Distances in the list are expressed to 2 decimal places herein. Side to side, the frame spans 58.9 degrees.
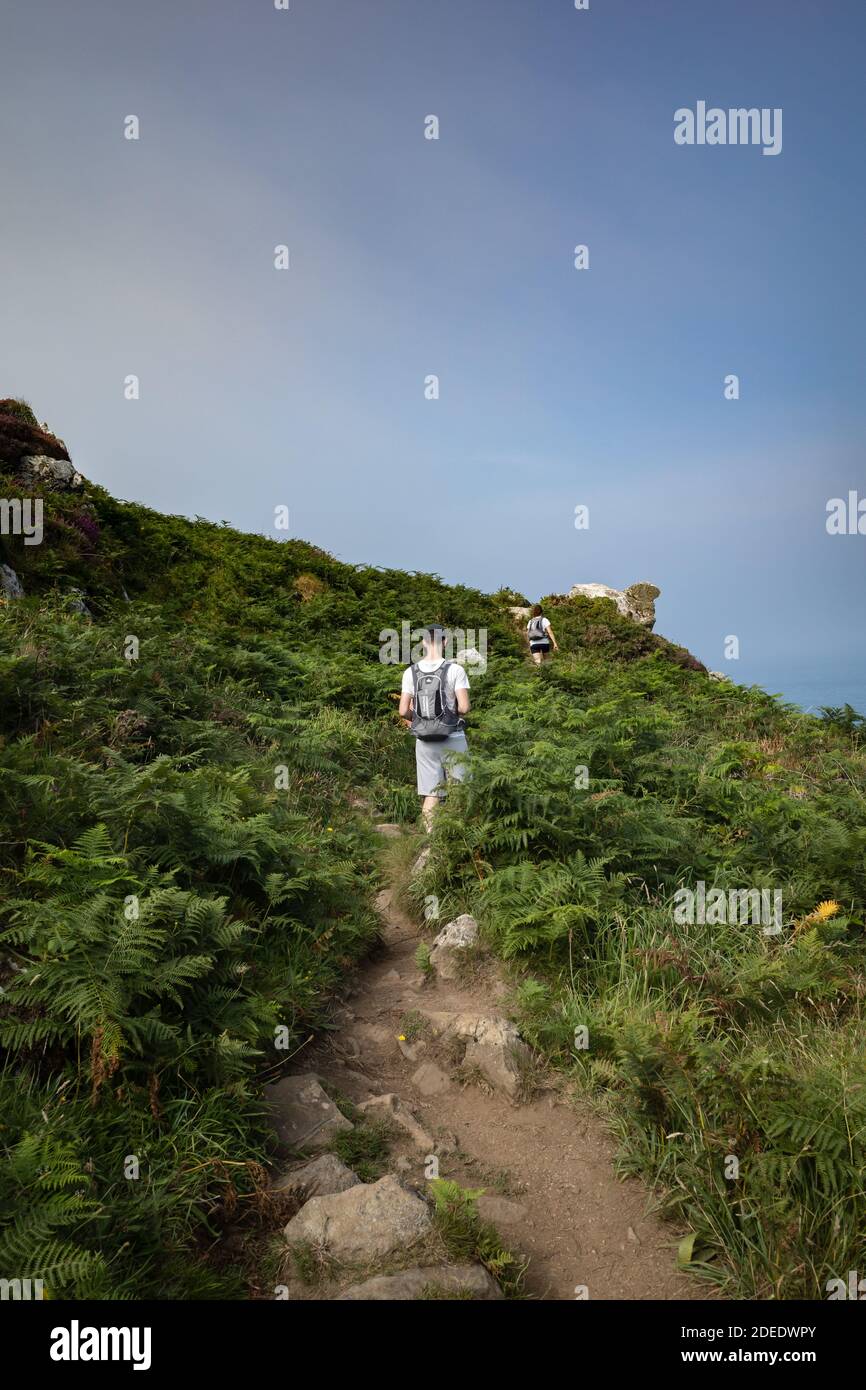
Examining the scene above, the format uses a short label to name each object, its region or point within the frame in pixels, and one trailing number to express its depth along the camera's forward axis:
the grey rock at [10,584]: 11.53
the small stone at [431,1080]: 4.79
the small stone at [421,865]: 7.00
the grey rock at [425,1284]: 3.09
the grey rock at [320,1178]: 3.71
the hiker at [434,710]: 8.32
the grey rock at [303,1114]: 4.12
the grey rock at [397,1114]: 4.28
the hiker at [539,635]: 20.33
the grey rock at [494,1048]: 4.64
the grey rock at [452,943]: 5.87
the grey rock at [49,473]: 15.84
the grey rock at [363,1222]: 3.33
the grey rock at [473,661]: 12.44
